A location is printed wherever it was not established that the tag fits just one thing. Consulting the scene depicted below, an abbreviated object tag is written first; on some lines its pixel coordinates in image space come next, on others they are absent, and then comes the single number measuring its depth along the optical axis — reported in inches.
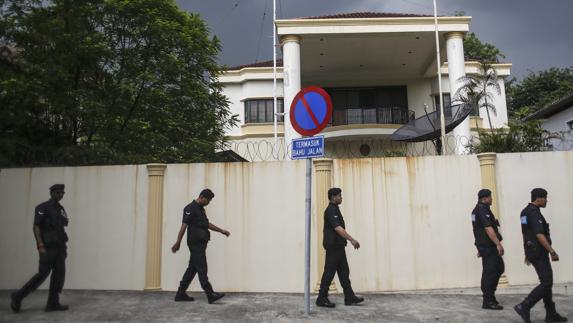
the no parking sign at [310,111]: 225.6
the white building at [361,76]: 745.6
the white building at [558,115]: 772.6
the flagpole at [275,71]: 829.2
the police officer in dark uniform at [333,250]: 244.1
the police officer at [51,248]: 230.4
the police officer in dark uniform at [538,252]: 212.5
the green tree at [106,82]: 389.7
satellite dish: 511.8
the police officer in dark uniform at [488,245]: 235.0
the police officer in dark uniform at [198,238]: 251.3
